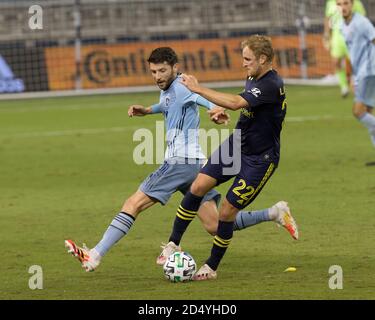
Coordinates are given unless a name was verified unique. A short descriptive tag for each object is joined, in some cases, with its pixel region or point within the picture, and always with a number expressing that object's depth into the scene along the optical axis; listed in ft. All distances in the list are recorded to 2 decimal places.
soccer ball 60.64
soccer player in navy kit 60.18
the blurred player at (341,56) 158.81
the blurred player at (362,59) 103.81
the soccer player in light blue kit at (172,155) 61.52
